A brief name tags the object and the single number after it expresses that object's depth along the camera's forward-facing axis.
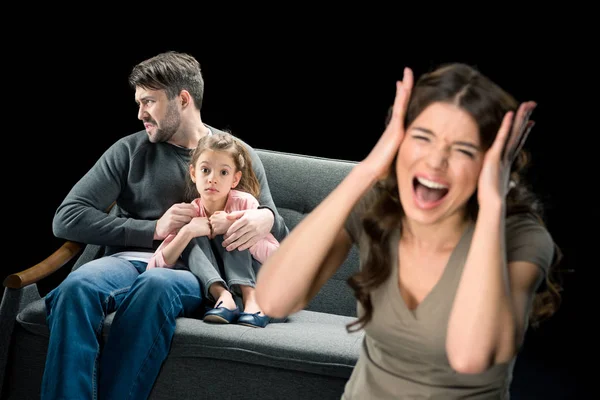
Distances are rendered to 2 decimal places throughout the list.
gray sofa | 2.90
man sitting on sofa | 2.96
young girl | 3.22
